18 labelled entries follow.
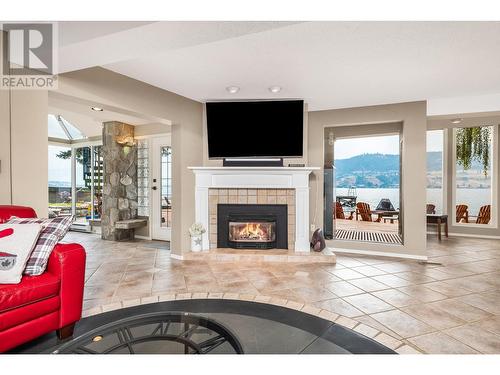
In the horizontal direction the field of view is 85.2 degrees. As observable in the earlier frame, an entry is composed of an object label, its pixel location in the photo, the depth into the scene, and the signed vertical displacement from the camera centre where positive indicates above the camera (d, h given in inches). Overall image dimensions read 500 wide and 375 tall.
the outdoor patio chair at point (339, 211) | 271.4 -27.4
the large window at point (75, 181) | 256.1 +3.8
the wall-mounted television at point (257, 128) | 157.4 +33.3
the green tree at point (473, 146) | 232.7 +32.8
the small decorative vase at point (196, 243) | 160.7 -34.8
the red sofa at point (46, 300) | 62.8 -28.8
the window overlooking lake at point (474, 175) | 232.4 +7.6
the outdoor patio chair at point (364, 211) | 275.4 -27.4
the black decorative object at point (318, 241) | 160.6 -34.0
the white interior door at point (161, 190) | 215.6 -4.3
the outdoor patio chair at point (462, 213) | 240.4 -26.1
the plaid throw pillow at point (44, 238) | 71.1 -14.7
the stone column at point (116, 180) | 213.2 +3.8
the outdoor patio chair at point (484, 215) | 231.6 -26.9
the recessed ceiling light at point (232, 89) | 141.8 +50.6
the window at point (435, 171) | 248.5 +11.7
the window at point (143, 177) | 223.1 +6.3
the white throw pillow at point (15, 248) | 66.3 -15.8
